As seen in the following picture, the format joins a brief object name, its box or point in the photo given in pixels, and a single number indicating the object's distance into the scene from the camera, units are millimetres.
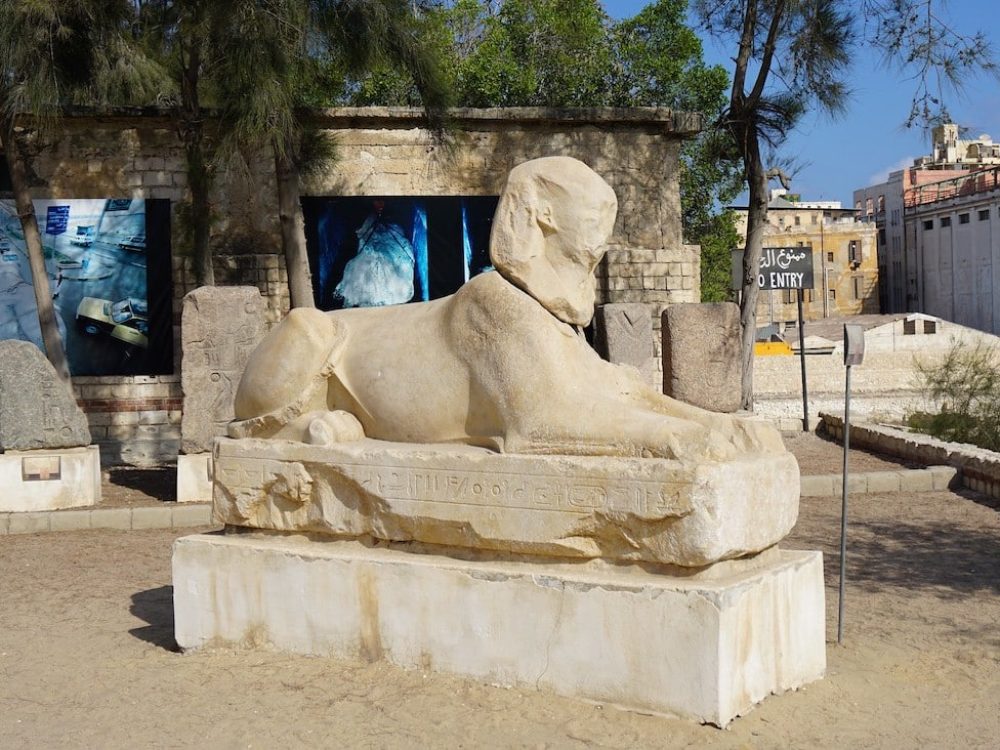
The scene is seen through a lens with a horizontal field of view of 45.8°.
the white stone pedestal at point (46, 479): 8828
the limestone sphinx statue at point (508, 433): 3904
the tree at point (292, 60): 10008
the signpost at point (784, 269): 13281
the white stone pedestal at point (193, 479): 9141
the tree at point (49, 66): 9906
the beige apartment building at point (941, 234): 34438
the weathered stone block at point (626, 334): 10844
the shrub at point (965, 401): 11383
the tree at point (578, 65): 21453
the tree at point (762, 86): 12570
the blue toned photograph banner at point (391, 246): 13305
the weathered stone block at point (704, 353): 10359
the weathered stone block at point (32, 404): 8828
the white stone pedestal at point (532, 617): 3754
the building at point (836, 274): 42594
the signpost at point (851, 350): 4910
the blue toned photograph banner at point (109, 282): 12891
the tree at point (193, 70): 10406
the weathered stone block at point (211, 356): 9188
